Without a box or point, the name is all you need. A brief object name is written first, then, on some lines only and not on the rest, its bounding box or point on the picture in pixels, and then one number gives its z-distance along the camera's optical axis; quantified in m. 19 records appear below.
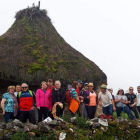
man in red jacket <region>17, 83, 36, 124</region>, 5.77
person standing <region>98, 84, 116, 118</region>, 6.74
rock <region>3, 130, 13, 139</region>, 4.16
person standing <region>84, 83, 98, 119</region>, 7.09
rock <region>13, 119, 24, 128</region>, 4.45
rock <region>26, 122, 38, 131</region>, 4.42
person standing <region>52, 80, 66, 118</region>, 6.14
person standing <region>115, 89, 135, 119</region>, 7.37
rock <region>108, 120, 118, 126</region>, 5.34
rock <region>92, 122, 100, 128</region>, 5.10
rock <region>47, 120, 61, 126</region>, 4.76
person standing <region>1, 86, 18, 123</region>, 5.95
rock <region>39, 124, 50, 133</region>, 4.41
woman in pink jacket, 6.23
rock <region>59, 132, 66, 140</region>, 4.36
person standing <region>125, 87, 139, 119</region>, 7.88
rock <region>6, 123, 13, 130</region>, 4.38
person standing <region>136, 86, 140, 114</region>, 8.02
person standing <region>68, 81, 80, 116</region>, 6.49
